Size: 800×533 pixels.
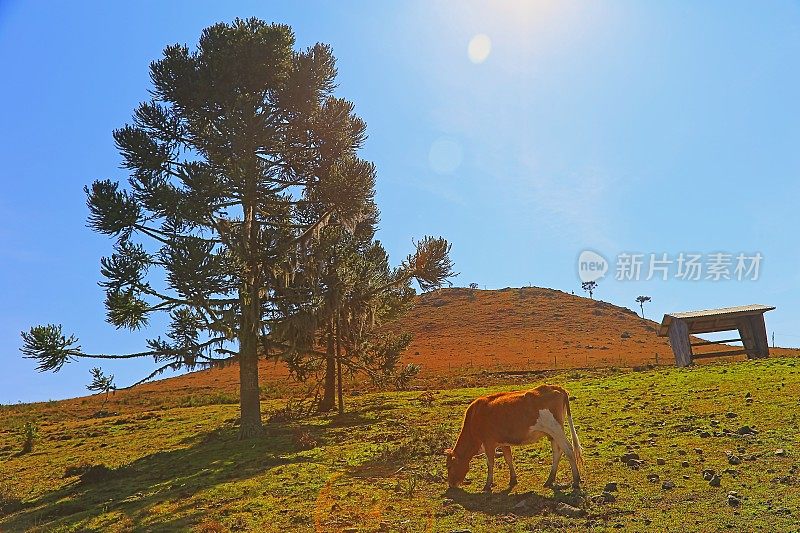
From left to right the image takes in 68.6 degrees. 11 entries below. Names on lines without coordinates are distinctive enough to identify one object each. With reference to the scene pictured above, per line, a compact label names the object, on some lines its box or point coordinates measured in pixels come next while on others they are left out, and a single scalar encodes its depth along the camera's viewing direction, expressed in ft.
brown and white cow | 34.53
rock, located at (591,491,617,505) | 30.37
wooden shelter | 99.81
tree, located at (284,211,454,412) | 68.03
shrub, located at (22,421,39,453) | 75.97
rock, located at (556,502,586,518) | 28.45
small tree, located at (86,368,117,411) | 60.59
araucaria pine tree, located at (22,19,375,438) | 62.85
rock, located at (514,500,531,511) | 30.55
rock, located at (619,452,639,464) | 37.91
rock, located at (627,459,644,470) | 36.68
